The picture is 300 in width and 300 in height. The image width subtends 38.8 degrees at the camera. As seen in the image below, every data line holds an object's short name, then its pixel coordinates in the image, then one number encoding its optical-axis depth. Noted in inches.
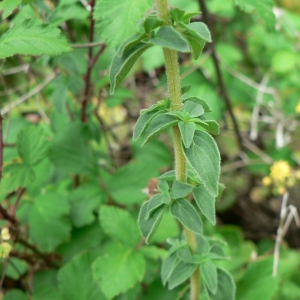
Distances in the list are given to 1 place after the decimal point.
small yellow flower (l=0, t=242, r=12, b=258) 28.0
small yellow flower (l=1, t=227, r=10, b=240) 29.3
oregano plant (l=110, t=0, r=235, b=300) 19.4
